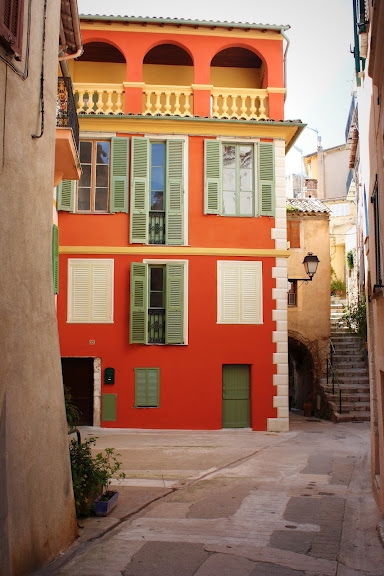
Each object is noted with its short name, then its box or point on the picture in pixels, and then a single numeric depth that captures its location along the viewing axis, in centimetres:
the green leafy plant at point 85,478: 773
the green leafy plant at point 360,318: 1808
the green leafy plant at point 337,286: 3288
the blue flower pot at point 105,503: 804
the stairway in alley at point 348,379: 1898
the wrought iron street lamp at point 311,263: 1781
